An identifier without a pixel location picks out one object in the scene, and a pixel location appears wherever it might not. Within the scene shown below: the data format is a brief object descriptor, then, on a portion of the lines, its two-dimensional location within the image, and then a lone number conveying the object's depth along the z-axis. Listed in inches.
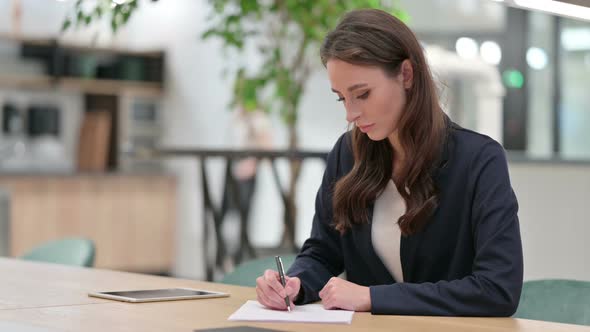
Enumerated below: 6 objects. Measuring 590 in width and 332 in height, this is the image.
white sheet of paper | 77.6
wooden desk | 74.9
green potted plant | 209.3
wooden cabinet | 325.1
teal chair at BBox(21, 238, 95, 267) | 135.1
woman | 81.7
